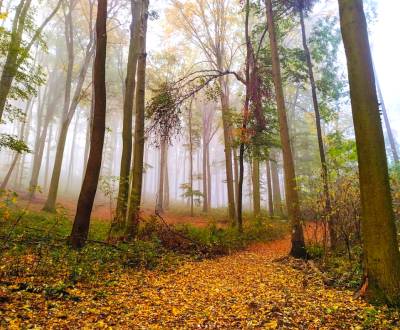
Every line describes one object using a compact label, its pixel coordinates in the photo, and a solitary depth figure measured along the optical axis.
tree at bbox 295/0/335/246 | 8.61
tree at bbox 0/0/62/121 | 8.64
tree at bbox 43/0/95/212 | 14.12
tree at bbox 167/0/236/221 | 14.86
